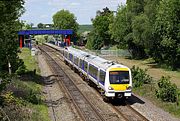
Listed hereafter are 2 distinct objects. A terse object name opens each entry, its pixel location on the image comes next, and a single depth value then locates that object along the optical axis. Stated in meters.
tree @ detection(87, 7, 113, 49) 97.31
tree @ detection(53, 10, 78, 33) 181.38
